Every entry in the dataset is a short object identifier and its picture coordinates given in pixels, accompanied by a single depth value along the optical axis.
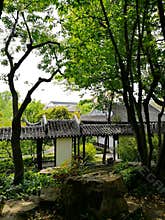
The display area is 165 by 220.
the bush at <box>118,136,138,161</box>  14.20
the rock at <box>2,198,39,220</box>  4.84
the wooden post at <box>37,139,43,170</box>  15.55
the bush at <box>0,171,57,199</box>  6.65
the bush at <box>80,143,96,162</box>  18.86
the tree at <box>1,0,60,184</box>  7.48
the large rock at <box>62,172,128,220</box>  4.38
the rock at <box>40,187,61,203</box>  5.16
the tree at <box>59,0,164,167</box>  6.64
